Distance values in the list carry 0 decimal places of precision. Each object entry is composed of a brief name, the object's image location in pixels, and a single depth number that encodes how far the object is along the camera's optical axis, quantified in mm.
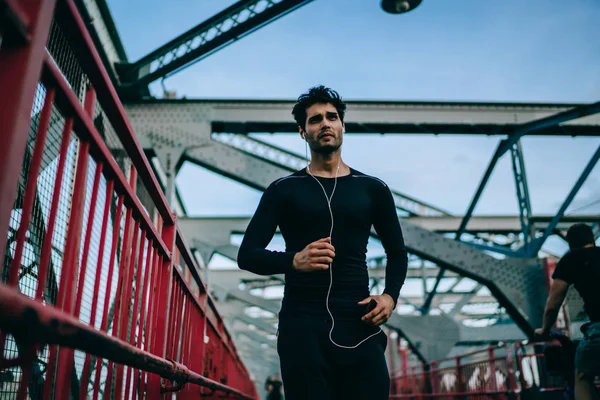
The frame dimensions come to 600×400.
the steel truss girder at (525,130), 8164
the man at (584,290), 4242
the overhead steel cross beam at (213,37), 7219
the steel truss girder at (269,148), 9131
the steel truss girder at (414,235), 8375
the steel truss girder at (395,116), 8672
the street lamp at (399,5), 6250
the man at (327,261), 2135
